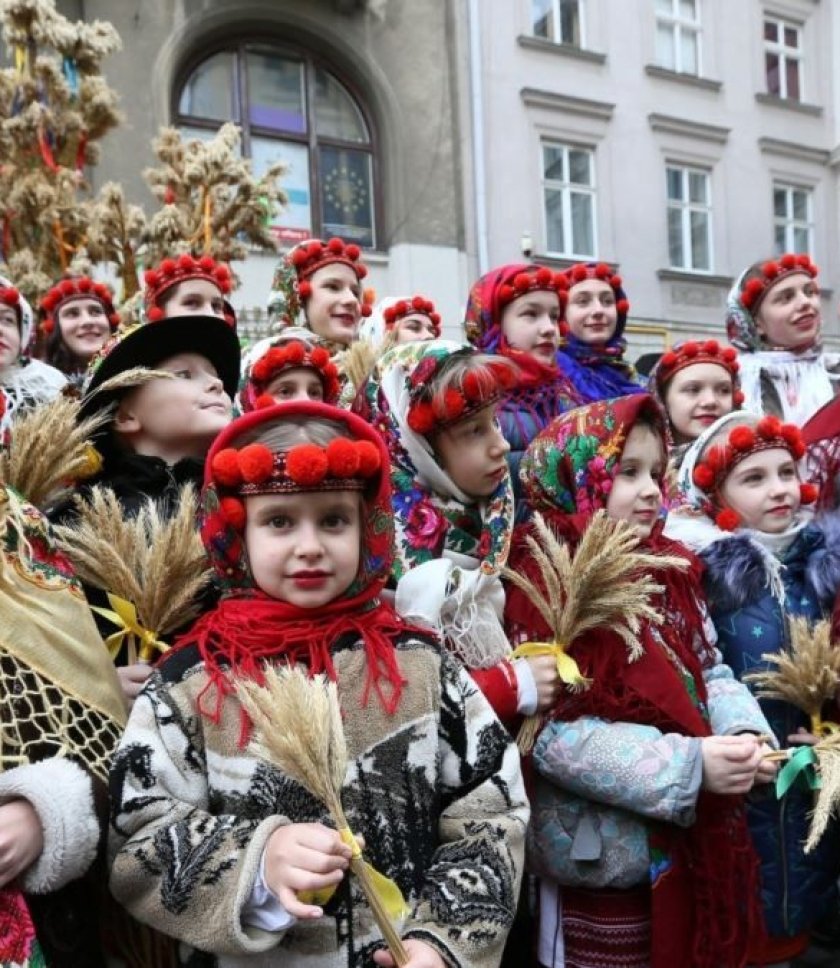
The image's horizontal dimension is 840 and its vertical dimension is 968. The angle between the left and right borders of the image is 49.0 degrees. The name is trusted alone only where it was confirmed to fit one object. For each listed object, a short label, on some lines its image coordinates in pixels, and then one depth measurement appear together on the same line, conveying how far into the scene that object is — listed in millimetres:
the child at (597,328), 3871
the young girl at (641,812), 1922
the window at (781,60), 14938
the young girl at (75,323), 4238
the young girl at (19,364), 3252
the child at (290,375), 2764
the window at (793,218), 14805
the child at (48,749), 1374
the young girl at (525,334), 3119
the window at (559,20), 13102
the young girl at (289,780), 1367
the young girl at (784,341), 4051
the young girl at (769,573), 2281
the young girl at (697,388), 3650
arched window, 11531
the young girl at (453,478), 2031
